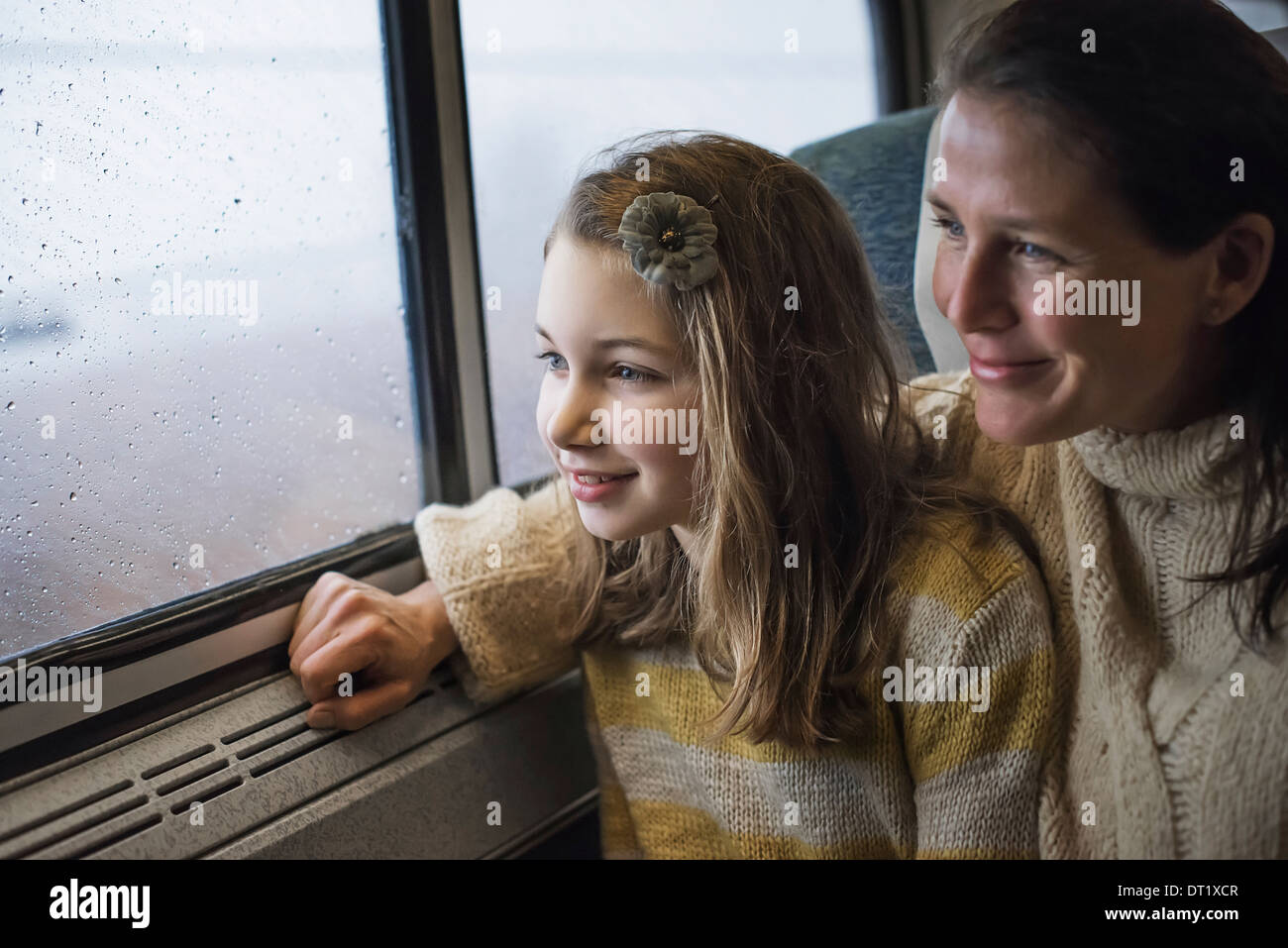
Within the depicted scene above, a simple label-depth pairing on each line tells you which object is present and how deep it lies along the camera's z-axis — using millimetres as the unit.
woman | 809
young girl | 963
